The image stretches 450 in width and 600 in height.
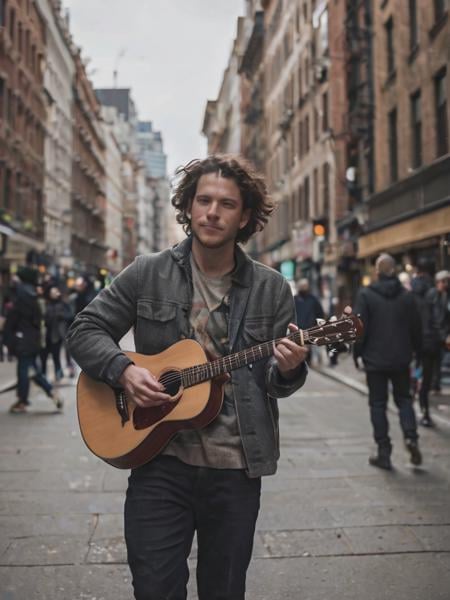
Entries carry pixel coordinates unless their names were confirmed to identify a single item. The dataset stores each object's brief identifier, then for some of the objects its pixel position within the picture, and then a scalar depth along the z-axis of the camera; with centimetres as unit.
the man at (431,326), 1012
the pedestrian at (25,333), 1095
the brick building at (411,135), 1897
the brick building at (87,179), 6088
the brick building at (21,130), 3528
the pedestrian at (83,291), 1620
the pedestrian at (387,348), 752
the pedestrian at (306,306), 1583
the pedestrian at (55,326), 1453
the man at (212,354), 270
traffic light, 1933
